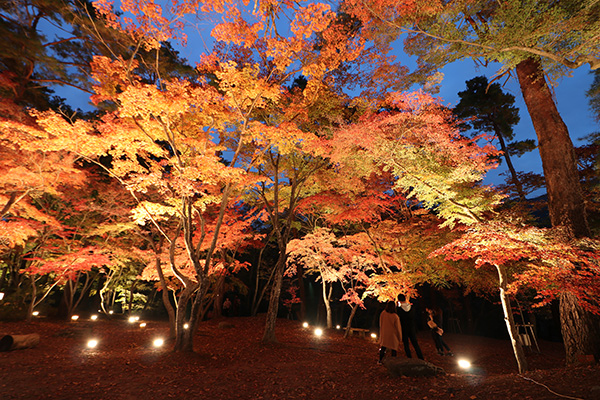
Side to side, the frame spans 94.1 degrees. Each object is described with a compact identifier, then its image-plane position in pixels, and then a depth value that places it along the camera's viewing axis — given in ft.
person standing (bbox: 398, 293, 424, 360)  21.76
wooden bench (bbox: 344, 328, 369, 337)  40.86
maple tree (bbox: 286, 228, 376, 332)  39.32
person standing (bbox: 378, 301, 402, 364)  20.93
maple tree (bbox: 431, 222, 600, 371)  15.96
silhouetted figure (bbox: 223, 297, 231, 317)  62.19
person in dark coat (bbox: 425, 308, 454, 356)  27.24
